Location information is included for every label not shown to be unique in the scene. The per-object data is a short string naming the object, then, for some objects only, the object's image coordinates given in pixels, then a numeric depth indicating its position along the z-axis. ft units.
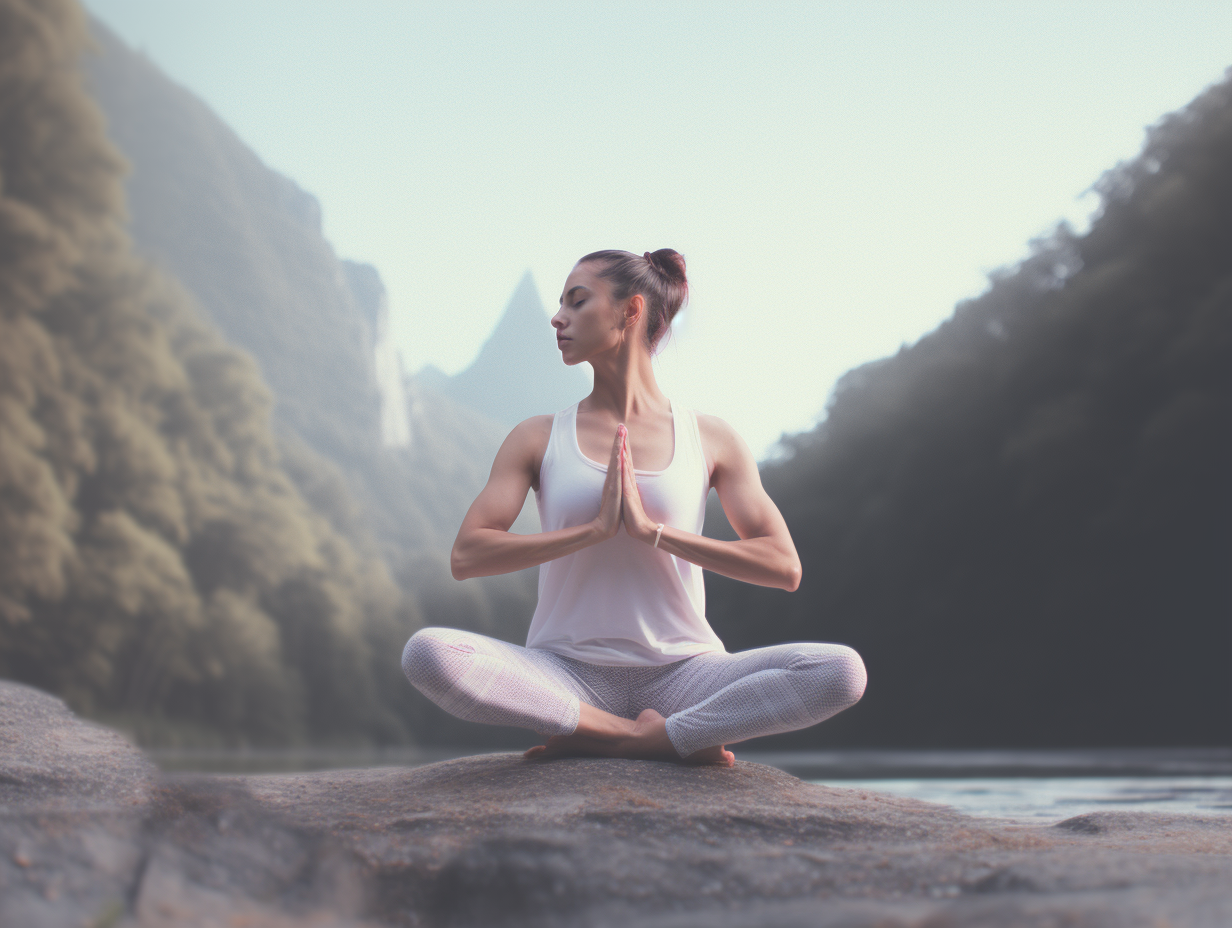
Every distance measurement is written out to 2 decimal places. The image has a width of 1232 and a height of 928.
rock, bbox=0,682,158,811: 6.13
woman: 5.79
